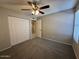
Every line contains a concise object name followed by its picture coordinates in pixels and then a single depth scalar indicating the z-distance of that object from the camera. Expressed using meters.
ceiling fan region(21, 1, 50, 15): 1.82
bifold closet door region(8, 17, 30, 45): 2.85
